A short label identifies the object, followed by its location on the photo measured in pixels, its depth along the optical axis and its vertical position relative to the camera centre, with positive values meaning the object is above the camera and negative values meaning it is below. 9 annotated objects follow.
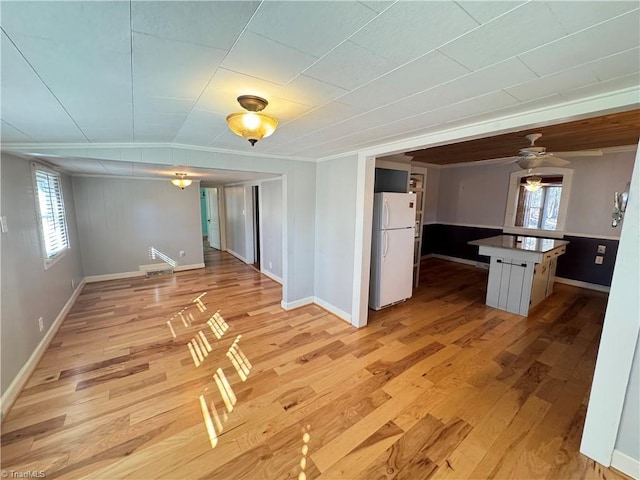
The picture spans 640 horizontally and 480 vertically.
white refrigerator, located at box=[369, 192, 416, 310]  3.69 -0.58
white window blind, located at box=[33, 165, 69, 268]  3.05 -0.17
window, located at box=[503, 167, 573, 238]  5.07 +0.16
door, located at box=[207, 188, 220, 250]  7.99 -0.42
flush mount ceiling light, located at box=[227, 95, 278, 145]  1.53 +0.51
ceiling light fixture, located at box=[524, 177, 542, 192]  4.76 +0.48
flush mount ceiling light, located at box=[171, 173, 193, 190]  4.73 +0.42
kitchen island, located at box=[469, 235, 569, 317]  3.67 -0.92
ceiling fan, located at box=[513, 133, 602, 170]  3.00 +0.61
